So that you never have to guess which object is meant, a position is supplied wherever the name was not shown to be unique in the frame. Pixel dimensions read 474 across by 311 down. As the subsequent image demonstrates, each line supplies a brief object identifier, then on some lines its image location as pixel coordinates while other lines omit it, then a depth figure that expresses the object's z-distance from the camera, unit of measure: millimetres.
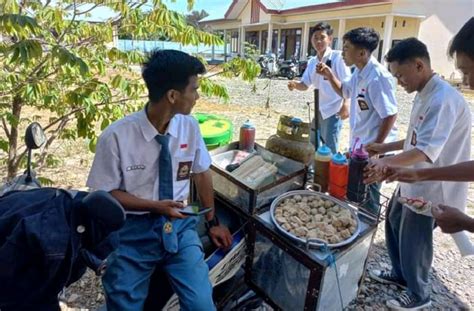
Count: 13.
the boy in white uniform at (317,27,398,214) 2816
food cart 1709
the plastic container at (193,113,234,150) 2705
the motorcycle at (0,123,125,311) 987
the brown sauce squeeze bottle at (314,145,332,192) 2115
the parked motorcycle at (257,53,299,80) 17844
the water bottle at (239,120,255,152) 2473
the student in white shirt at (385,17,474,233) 1570
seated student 1670
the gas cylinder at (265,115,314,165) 2260
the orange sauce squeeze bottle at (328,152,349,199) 2045
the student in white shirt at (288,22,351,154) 3902
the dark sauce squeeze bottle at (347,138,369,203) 1938
